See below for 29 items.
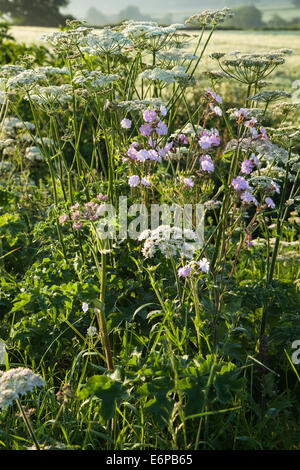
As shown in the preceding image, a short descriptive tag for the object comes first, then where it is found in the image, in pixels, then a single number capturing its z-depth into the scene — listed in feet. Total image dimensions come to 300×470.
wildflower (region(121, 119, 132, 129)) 8.90
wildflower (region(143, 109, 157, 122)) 8.09
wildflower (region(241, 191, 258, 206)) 6.99
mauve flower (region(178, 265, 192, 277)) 6.86
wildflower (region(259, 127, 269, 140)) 7.27
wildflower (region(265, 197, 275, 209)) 7.50
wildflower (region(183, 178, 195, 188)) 7.24
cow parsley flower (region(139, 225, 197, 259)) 6.64
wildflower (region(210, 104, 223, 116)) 8.01
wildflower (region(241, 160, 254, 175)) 7.34
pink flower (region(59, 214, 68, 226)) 8.40
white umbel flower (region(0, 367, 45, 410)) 5.32
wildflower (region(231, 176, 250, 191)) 7.04
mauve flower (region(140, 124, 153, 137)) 8.23
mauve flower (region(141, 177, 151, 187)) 8.23
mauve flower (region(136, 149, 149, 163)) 7.91
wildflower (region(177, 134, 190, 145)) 8.55
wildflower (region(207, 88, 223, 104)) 7.98
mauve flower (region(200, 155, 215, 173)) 7.38
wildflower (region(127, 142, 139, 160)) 8.29
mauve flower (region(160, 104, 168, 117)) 8.13
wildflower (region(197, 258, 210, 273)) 6.57
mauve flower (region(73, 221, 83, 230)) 7.64
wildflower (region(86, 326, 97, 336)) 7.49
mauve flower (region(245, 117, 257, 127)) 7.23
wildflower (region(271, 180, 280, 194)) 7.72
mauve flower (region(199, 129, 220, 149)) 7.59
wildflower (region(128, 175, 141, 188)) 8.38
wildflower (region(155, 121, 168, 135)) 8.28
